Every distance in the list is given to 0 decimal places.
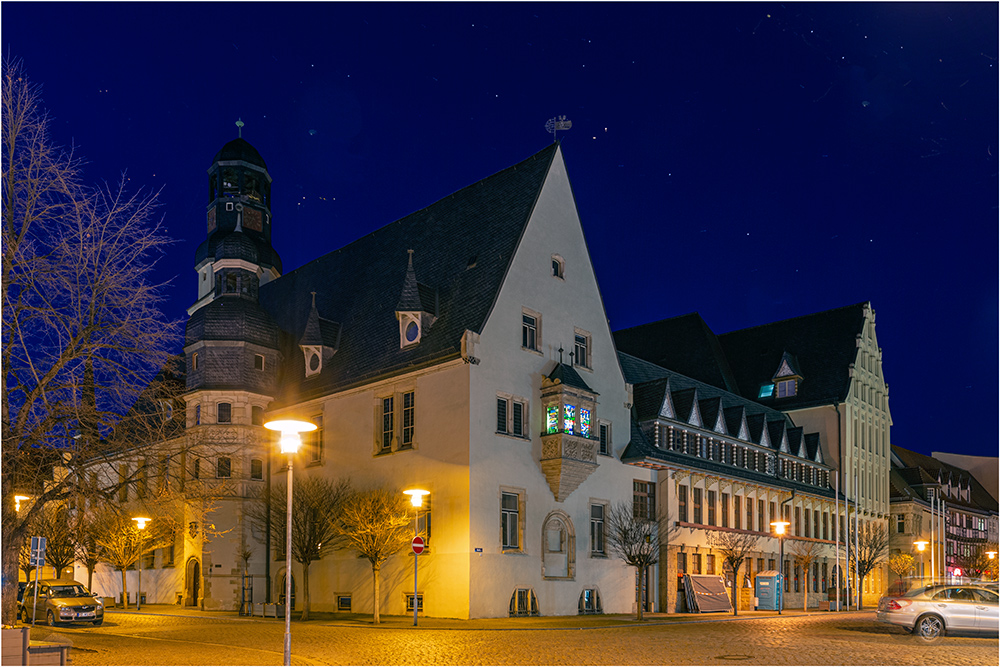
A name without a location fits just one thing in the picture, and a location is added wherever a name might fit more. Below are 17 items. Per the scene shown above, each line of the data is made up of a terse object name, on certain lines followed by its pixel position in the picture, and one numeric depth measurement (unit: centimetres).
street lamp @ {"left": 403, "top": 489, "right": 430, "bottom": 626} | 3356
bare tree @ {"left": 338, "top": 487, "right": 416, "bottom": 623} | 3550
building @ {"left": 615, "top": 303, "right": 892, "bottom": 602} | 6950
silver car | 2659
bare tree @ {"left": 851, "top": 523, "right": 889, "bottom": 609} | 6039
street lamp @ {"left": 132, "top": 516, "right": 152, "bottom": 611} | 4416
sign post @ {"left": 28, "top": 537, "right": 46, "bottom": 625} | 3147
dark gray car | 3284
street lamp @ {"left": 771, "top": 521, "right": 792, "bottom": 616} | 4466
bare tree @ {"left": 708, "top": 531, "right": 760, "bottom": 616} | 4772
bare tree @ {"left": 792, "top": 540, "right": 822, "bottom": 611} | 5961
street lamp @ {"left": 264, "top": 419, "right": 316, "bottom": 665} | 1648
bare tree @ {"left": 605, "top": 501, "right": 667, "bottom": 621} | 3934
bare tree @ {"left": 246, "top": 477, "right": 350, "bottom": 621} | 3822
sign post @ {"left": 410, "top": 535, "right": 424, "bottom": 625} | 3169
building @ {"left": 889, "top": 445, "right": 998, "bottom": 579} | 8050
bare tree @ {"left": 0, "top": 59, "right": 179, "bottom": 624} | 1888
